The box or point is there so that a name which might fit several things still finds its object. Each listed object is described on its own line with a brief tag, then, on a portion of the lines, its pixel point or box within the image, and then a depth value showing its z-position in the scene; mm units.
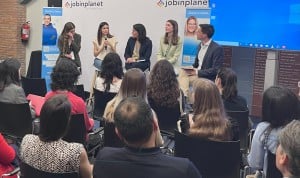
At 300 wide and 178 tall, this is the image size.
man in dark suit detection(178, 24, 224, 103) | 6105
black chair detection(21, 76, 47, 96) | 5695
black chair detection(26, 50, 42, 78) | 9000
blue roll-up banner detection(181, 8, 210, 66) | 6914
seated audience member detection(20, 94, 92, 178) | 2469
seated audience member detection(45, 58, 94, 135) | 3907
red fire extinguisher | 10977
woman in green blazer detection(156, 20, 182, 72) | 6902
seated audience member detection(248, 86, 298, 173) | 2893
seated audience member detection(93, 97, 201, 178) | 1961
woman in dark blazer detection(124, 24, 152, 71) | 7078
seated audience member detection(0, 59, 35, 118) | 4293
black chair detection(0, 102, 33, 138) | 4004
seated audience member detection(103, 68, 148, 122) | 3686
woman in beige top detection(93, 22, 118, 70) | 7589
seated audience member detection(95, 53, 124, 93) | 4844
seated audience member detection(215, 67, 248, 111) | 4320
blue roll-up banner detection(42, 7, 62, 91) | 8672
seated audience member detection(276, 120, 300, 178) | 1671
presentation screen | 6306
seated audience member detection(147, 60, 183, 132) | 4402
